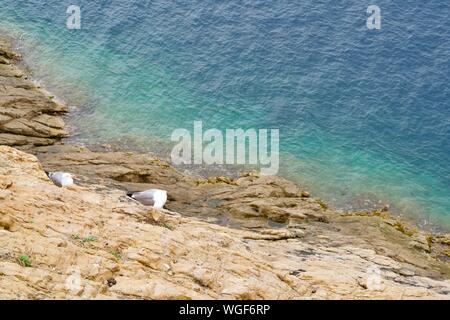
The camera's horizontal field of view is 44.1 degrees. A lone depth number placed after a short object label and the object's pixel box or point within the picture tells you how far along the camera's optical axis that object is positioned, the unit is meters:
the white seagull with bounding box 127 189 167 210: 34.47
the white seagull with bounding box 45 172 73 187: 33.09
